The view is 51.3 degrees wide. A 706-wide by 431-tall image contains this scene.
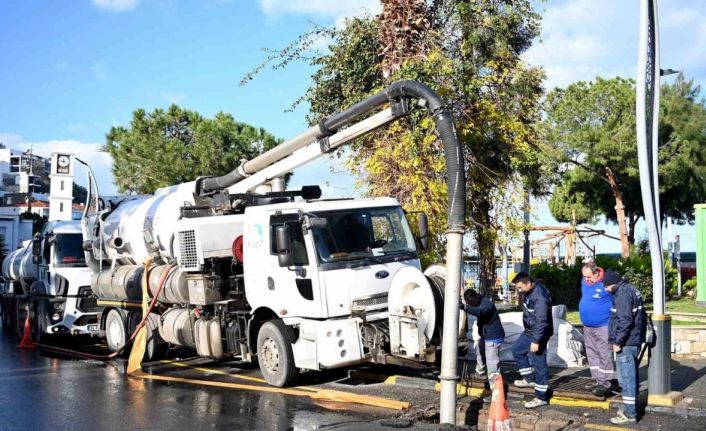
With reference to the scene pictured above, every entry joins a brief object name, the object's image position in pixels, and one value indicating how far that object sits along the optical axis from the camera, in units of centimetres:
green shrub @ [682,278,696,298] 2155
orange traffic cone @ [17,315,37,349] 1753
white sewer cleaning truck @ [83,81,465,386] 931
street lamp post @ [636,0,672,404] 848
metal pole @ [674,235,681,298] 2116
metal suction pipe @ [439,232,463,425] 755
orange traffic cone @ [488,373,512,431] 702
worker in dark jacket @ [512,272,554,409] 845
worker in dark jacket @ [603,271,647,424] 779
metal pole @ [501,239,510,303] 2706
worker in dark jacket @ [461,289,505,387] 934
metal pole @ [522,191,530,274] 1539
